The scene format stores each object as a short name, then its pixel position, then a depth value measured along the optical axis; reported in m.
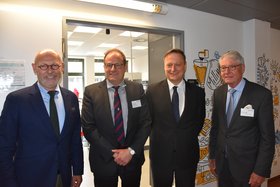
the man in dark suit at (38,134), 1.55
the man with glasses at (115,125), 1.88
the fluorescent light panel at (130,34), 5.84
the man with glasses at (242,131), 1.91
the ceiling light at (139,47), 8.00
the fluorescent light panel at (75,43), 6.89
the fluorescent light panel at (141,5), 2.48
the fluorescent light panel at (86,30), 5.31
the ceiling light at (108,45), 7.23
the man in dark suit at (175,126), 2.09
